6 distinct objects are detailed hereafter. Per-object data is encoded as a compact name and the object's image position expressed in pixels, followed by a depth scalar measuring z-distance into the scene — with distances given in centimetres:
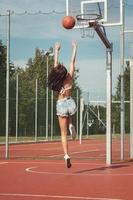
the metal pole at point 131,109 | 1760
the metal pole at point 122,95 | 1720
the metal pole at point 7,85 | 1845
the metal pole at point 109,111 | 1518
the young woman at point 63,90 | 1079
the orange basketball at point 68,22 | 1200
